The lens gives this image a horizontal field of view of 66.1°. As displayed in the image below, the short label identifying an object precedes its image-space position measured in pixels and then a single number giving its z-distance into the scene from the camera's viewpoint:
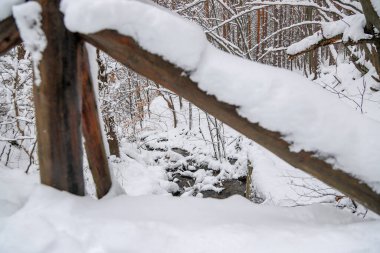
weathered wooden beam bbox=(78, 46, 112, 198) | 1.68
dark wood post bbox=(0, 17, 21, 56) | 1.51
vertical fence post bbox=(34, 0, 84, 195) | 1.46
